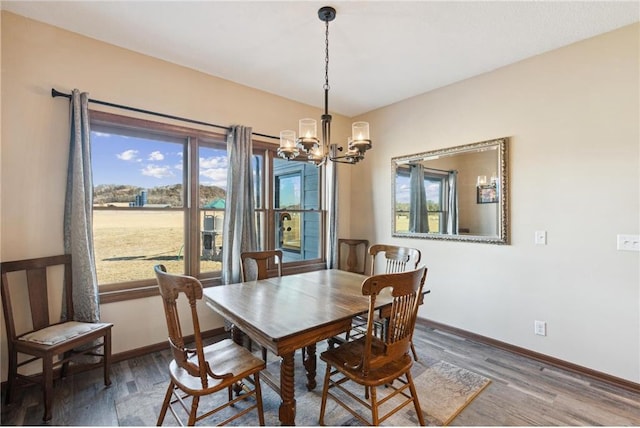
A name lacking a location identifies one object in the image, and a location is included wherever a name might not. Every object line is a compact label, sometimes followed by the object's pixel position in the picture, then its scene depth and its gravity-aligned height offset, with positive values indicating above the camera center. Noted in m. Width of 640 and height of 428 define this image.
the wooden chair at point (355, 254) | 4.35 -0.58
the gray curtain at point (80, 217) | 2.39 -0.01
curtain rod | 2.39 +0.97
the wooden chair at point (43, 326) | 1.98 -0.82
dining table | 1.61 -0.60
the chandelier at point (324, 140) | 2.17 +0.55
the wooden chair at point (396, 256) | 2.74 -0.39
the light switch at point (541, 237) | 2.75 -0.21
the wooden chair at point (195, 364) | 1.53 -0.88
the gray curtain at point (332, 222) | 4.20 -0.10
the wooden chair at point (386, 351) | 1.61 -0.83
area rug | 1.93 -1.33
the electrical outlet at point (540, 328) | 2.75 -1.05
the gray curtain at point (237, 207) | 3.21 +0.09
